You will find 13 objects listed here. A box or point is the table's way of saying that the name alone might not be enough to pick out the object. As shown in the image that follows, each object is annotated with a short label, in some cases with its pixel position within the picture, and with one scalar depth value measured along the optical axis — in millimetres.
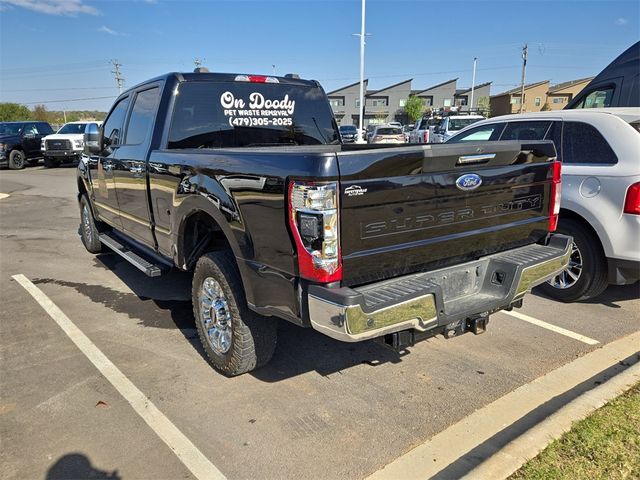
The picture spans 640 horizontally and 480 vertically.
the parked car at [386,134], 26203
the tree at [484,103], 67188
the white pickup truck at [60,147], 19609
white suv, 4117
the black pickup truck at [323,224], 2377
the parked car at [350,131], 33238
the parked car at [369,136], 28469
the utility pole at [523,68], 57400
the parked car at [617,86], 7789
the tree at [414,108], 68625
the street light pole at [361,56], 27203
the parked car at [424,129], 22391
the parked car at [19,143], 19984
